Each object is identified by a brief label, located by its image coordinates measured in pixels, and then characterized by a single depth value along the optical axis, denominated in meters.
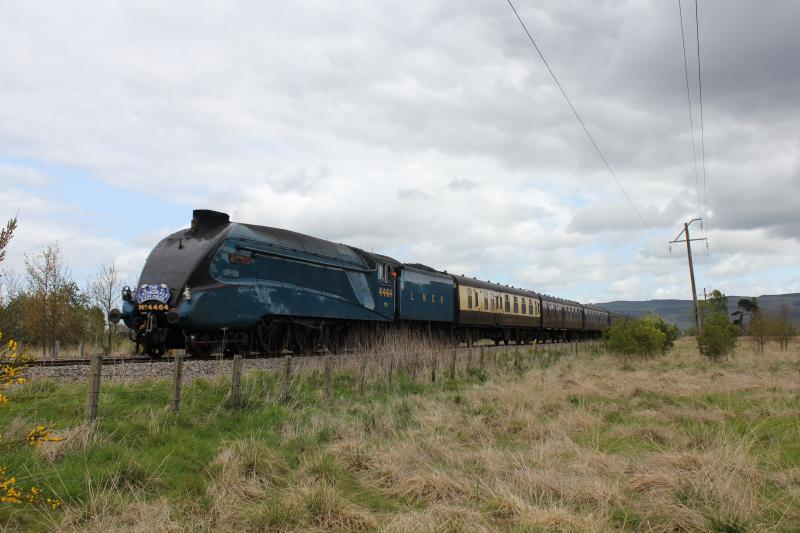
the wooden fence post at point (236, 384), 9.75
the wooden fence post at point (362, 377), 13.05
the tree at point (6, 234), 4.14
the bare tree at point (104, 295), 34.75
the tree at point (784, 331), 34.31
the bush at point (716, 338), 23.84
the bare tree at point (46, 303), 32.62
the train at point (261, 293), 14.88
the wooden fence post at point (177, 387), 8.85
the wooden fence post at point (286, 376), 10.71
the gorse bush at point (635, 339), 24.75
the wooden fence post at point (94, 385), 7.95
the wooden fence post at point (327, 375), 11.49
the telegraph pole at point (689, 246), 38.41
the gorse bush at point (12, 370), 4.16
